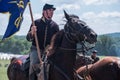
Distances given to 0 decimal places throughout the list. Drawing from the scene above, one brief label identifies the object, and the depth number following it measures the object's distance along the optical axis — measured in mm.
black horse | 11875
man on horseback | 13320
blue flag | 13406
